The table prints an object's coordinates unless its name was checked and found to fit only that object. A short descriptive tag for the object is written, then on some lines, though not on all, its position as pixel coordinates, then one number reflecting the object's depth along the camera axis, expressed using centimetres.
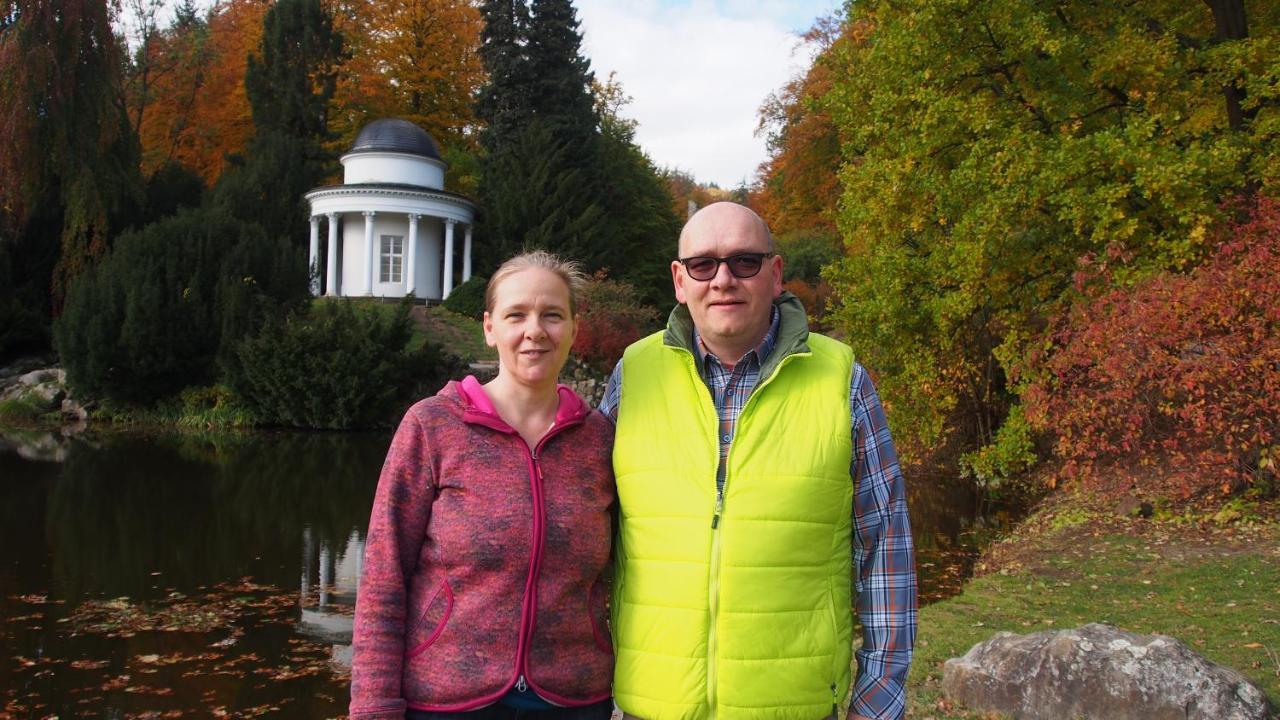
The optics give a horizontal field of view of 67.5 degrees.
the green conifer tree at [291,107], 3434
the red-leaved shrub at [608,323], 2620
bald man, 238
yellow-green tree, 1069
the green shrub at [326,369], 2258
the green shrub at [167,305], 2303
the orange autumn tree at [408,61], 4122
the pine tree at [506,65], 3544
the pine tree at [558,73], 3553
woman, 228
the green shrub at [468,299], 3228
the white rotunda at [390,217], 3444
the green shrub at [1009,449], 1168
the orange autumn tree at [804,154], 3375
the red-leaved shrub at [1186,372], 938
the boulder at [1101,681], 421
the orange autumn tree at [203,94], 3744
